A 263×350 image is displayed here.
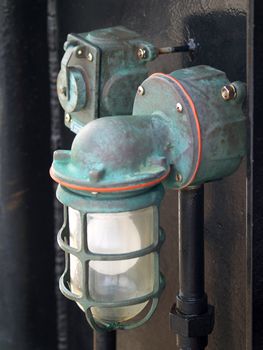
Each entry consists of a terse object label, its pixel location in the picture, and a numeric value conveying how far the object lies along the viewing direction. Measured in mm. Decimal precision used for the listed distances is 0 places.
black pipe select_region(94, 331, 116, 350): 1292
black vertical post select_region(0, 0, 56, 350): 1595
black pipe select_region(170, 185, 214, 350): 1250
